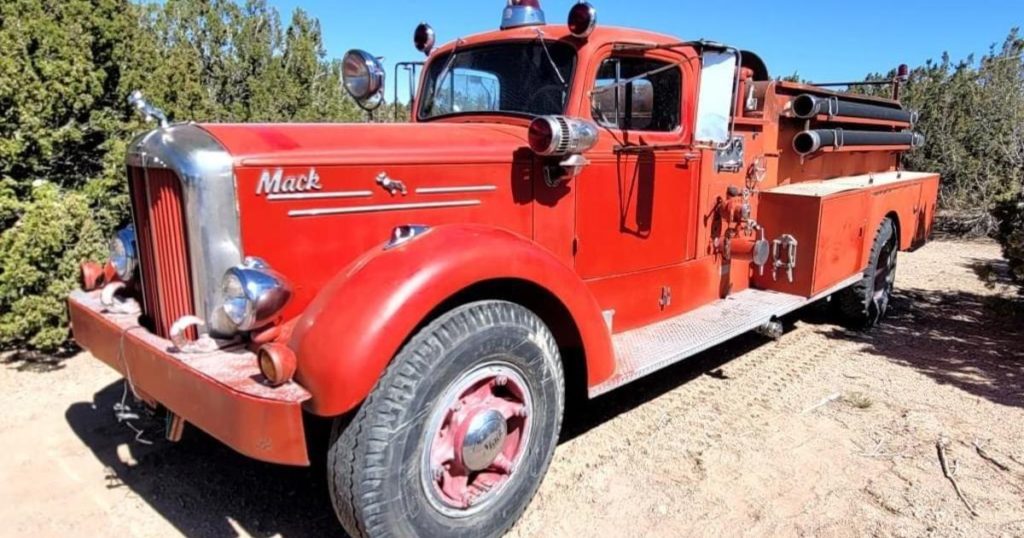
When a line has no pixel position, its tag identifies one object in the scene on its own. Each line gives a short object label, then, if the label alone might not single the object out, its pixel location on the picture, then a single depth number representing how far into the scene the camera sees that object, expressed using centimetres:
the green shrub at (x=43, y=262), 438
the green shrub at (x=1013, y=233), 535
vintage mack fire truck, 230
